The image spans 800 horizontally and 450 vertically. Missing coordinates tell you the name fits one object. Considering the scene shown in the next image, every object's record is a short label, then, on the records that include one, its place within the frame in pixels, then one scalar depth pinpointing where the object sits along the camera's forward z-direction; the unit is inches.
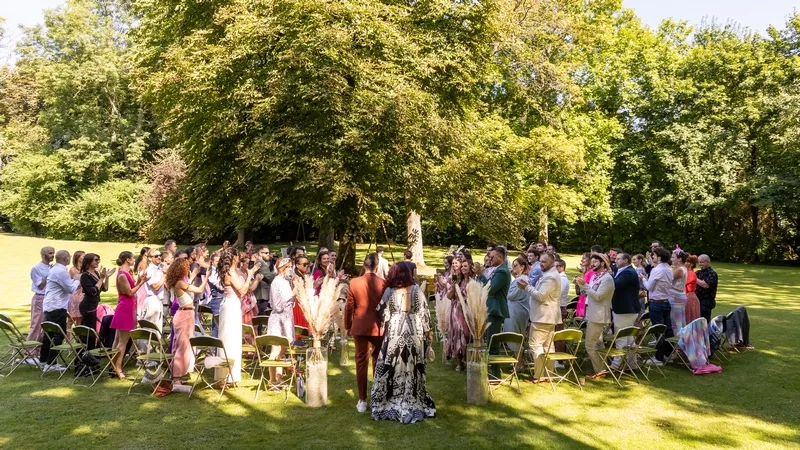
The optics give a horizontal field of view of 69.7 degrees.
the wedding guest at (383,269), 490.9
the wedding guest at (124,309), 344.8
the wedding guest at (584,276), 459.2
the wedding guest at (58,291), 364.5
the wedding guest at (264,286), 451.8
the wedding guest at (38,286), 387.2
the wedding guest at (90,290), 356.2
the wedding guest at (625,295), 366.0
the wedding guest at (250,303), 421.1
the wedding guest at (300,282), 322.7
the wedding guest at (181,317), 325.1
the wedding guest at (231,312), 330.3
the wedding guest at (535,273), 408.8
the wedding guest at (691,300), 415.5
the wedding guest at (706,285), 424.5
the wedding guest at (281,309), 355.6
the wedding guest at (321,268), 413.0
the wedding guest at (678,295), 395.2
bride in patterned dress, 286.5
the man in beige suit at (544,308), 346.3
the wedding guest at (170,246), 486.3
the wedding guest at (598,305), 349.7
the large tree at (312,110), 583.5
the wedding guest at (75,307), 387.2
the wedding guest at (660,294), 396.8
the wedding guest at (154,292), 380.2
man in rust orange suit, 296.7
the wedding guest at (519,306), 376.5
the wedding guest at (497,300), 348.2
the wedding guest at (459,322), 369.4
